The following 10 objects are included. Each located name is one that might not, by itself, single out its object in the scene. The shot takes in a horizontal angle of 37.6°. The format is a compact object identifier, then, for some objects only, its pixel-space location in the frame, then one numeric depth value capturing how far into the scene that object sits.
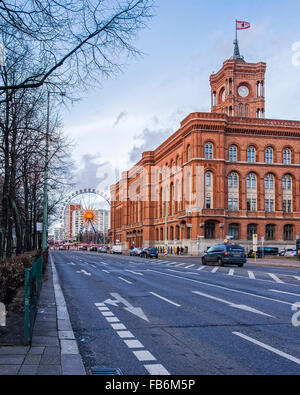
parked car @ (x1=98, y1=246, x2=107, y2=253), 99.47
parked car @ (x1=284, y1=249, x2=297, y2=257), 60.65
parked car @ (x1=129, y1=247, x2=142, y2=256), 69.30
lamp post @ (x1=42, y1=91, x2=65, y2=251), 15.53
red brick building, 66.44
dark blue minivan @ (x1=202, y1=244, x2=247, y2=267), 33.97
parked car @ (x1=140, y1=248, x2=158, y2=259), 60.66
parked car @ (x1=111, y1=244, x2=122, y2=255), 84.94
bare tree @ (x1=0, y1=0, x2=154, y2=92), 8.43
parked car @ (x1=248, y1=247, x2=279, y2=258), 65.41
